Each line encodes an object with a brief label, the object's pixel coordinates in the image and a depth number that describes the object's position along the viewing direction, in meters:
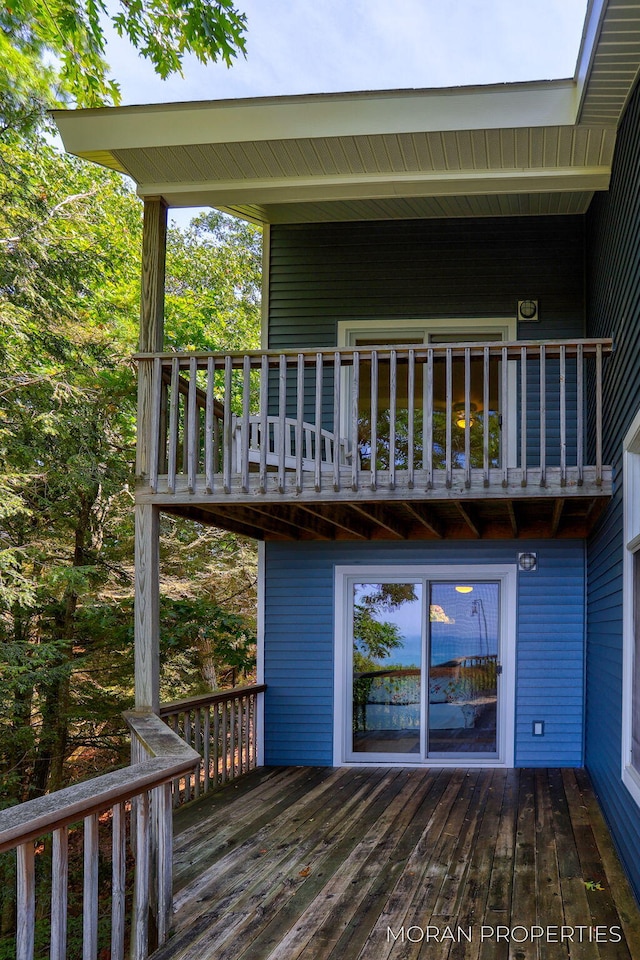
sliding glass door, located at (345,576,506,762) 6.85
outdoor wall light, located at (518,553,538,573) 6.90
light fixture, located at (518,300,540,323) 7.04
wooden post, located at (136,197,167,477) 5.18
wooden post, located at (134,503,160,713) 4.98
